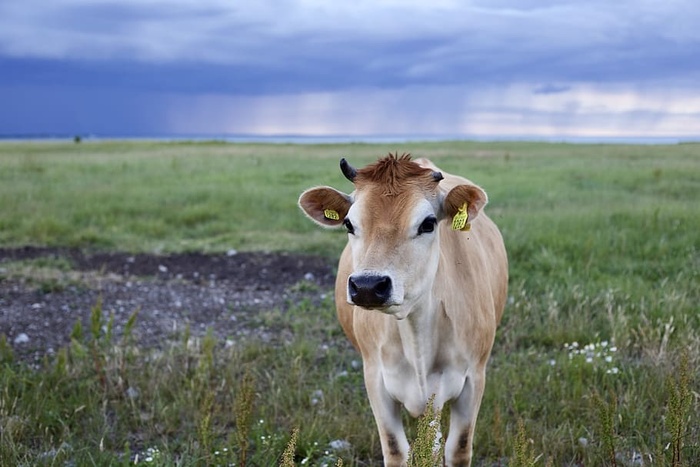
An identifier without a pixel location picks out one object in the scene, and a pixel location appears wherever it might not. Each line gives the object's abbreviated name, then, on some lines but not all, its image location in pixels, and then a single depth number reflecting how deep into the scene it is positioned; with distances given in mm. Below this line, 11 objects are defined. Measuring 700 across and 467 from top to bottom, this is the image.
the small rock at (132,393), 5715
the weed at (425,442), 2695
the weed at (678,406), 3330
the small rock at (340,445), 4984
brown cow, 3746
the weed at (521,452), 3002
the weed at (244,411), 3684
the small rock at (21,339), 7019
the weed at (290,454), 2807
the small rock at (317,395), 5696
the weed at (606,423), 3463
